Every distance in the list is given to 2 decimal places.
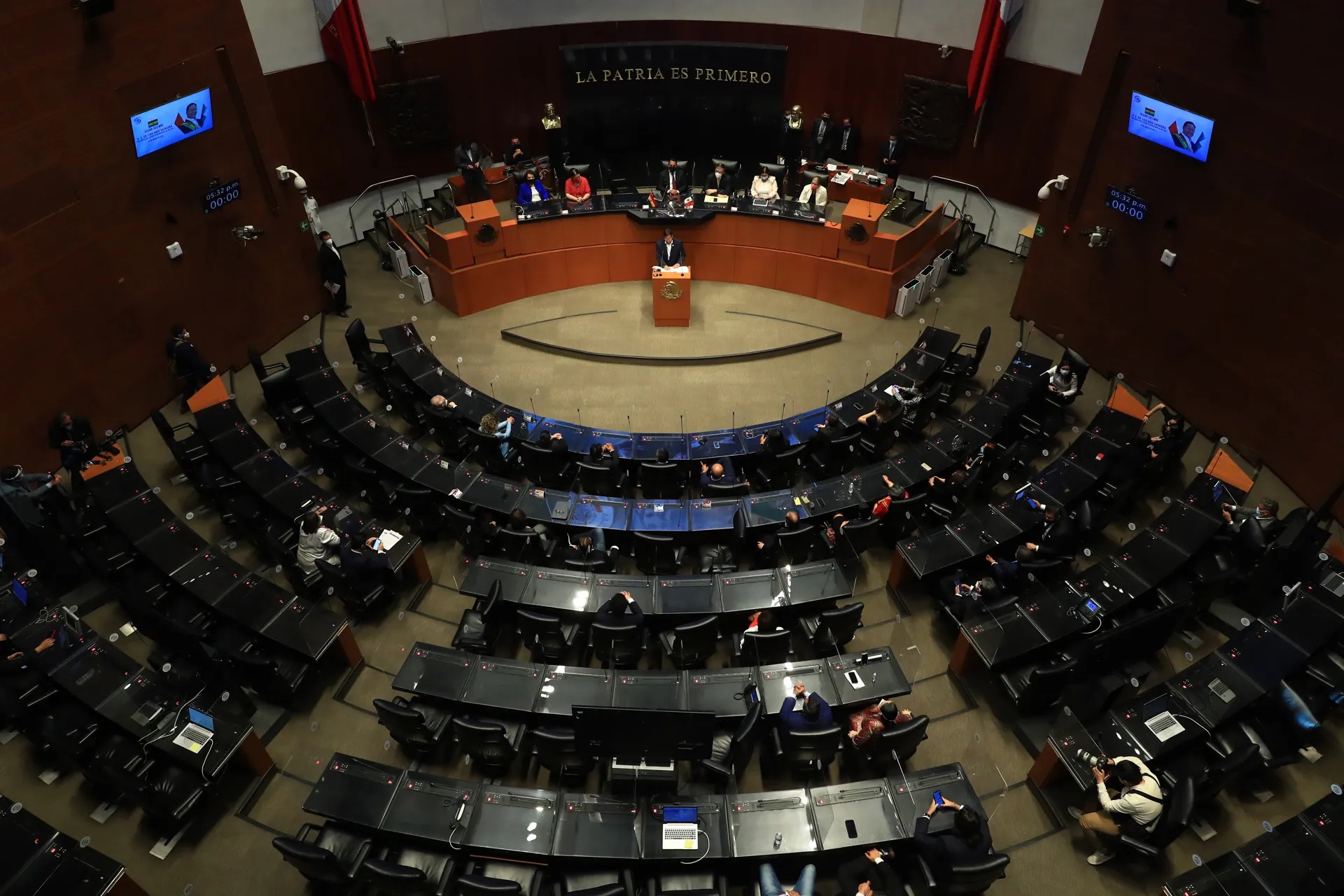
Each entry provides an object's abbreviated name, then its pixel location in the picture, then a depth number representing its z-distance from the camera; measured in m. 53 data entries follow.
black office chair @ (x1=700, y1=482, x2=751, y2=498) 11.04
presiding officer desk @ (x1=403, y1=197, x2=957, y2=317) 15.66
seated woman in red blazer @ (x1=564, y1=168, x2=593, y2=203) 16.92
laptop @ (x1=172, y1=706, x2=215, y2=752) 7.99
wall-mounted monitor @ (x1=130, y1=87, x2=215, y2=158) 11.86
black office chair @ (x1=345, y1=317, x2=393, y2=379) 13.27
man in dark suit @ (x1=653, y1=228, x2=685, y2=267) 15.62
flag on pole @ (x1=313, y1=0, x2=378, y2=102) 15.65
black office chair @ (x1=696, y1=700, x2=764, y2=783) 7.70
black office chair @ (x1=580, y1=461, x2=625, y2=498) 11.28
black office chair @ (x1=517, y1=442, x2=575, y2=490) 11.66
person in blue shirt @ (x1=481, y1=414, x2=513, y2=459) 11.82
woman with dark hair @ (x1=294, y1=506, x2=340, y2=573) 10.03
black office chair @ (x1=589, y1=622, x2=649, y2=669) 8.86
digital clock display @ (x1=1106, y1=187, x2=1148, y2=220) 12.66
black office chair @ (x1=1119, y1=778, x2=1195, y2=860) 7.12
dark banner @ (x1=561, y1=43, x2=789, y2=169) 18.03
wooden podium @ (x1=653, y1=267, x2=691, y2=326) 15.32
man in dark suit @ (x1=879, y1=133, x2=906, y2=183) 17.72
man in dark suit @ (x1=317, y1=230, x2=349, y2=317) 15.55
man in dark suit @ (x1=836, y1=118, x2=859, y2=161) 18.25
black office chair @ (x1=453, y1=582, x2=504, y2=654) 9.22
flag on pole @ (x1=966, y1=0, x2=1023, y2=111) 15.39
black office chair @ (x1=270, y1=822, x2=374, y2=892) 6.80
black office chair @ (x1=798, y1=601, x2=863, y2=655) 8.93
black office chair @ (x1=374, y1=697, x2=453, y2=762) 7.92
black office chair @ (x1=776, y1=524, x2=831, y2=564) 10.07
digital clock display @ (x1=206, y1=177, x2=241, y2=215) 13.26
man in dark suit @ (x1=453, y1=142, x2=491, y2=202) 16.80
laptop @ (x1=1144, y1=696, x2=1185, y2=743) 7.97
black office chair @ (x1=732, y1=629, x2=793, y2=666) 9.14
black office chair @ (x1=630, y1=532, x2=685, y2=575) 10.51
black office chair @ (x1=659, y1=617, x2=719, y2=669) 8.89
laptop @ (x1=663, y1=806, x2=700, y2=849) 7.23
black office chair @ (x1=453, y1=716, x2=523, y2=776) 7.79
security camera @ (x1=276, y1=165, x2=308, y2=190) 14.34
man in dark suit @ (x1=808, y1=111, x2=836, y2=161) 18.28
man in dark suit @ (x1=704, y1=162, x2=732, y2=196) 17.39
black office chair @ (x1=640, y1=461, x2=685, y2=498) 11.25
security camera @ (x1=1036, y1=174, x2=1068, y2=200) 13.89
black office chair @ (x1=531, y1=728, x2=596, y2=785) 7.68
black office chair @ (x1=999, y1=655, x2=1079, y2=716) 8.39
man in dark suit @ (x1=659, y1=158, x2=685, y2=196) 17.20
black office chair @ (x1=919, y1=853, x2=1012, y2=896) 6.65
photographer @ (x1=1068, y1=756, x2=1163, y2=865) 7.28
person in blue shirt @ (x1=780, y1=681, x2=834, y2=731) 7.90
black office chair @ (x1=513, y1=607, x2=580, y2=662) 8.95
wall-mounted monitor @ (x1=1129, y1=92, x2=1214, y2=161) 11.42
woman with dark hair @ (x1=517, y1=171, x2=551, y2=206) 16.69
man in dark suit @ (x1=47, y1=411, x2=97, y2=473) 10.93
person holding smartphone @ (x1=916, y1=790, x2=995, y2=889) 6.84
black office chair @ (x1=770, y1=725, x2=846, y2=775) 7.77
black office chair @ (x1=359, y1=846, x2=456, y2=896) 6.77
